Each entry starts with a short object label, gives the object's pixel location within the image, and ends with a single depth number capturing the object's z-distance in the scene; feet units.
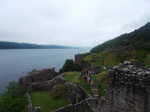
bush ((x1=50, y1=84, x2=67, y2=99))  73.98
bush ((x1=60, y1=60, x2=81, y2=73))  139.95
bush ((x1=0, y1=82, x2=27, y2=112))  65.64
